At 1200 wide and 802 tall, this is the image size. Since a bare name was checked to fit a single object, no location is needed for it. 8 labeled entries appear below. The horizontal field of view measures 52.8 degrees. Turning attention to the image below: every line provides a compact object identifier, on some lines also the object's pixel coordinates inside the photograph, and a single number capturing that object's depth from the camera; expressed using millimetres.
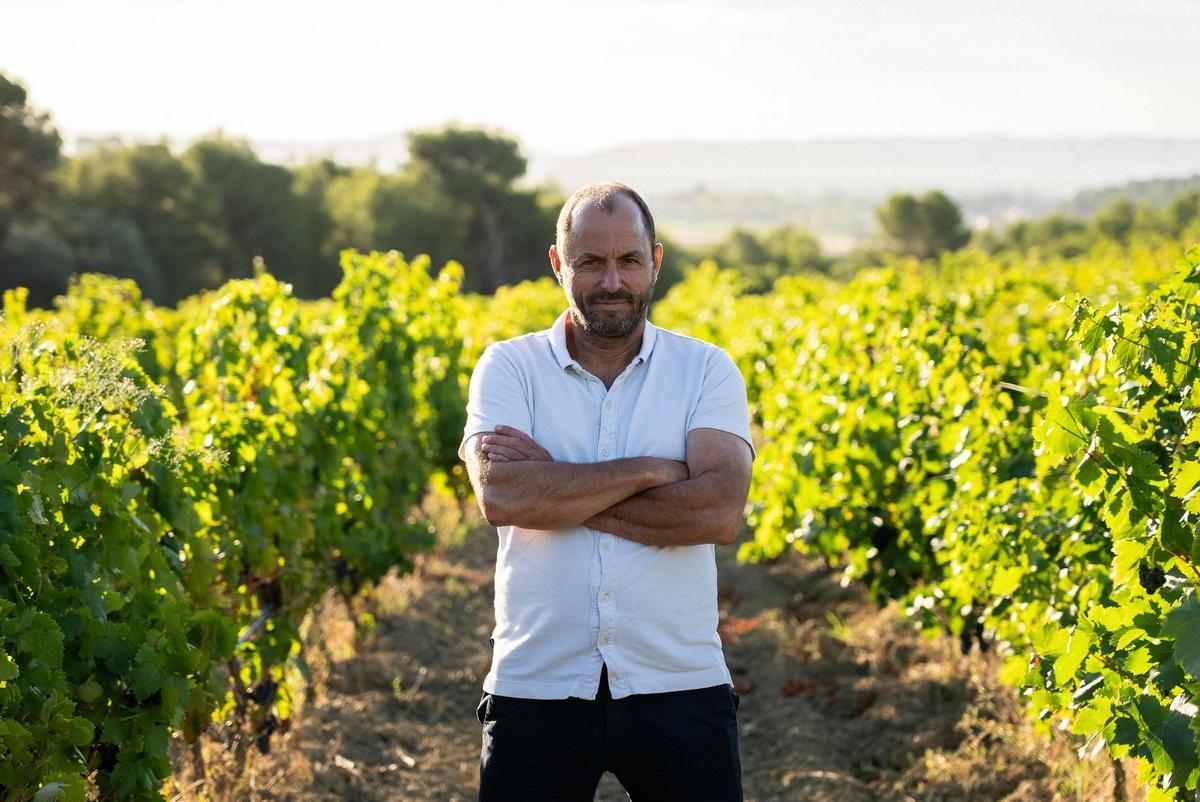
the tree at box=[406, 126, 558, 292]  48750
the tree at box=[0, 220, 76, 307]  29625
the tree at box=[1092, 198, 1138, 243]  56828
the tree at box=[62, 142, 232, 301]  36875
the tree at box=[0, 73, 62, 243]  33562
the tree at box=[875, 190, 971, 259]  69938
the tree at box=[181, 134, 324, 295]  39938
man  2385
